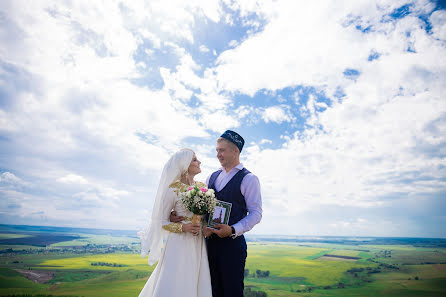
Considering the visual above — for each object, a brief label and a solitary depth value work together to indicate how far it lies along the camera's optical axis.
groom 3.39
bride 3.22
